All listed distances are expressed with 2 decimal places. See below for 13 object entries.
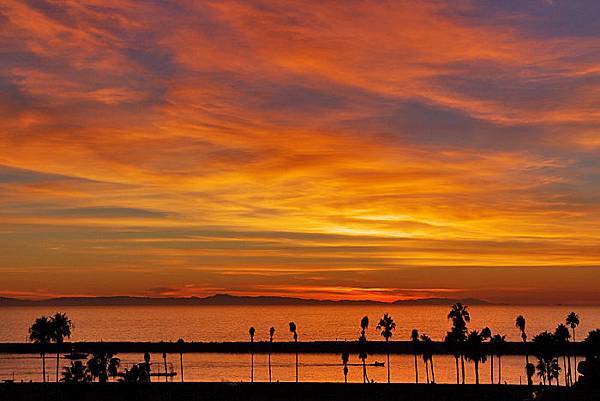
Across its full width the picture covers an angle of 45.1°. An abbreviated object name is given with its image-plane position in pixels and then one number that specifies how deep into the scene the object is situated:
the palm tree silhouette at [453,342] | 147.62
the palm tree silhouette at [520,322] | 184.55
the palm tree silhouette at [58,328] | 141.25
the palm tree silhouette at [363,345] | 185.35
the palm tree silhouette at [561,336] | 152.12
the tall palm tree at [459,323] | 147.50
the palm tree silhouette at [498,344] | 168.12
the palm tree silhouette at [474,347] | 142.88
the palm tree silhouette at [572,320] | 191.27
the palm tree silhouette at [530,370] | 153.19
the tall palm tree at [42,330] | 140.88
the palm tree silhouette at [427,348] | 172.75
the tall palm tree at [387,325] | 192.19
